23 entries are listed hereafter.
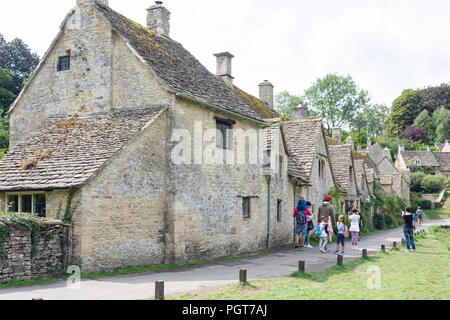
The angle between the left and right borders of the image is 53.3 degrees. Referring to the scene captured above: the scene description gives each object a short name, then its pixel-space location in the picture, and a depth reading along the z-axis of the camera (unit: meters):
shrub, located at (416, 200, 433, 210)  62.72
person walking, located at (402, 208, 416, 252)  18.89
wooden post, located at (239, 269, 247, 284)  10.67
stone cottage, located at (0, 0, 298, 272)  13.57
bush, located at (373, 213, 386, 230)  38.56
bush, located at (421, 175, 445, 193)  69.07
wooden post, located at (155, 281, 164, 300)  8.70
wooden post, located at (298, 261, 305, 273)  12.46
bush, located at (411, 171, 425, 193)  70.88
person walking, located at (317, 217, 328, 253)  18.66
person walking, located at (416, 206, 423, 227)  41.68
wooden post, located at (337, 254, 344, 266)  14.05
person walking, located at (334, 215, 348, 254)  17.73
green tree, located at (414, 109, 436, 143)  95.94
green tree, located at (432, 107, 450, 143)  92.62
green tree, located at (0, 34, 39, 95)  53.34
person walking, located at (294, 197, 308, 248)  19.64
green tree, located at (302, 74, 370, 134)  80.19
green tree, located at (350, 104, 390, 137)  85.62
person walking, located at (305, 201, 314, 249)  20.43
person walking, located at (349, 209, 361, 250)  19.25
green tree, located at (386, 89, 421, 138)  99.62
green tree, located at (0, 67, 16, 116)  45.59
